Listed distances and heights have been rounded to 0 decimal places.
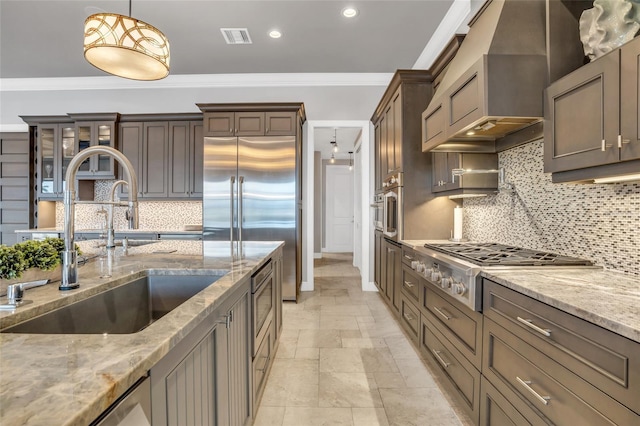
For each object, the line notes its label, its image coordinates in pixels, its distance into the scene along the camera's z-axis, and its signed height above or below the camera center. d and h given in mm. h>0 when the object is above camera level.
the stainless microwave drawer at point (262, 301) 1629 -551
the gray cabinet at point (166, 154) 4270 +829
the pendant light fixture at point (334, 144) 6277 +1572
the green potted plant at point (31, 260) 927 -161
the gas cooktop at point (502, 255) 1517 -242
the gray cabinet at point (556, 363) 818 -502
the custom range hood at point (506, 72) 1596 +786
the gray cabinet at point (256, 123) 3879 +1159
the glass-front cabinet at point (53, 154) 4340 +840
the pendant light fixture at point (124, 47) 1725 +1010
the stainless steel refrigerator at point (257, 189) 3865 +311
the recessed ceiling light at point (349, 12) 3010 +2051
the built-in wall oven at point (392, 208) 2893 +62
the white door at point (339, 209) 8492 +124
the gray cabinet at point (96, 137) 4254 +1081
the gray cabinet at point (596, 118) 1075 +396
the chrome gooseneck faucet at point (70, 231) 1032 -66
